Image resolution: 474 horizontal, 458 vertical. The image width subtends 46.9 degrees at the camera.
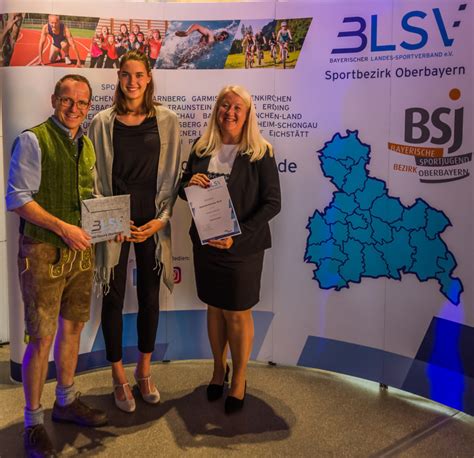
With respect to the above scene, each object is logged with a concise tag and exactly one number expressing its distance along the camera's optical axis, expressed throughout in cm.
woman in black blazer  280
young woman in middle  282
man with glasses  238
